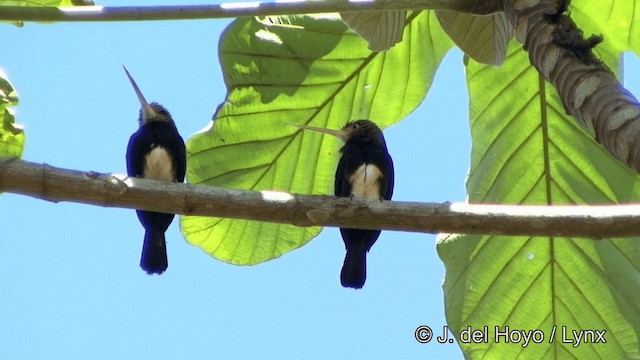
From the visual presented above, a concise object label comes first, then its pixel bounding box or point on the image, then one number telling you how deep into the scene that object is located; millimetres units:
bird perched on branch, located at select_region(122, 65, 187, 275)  10242
